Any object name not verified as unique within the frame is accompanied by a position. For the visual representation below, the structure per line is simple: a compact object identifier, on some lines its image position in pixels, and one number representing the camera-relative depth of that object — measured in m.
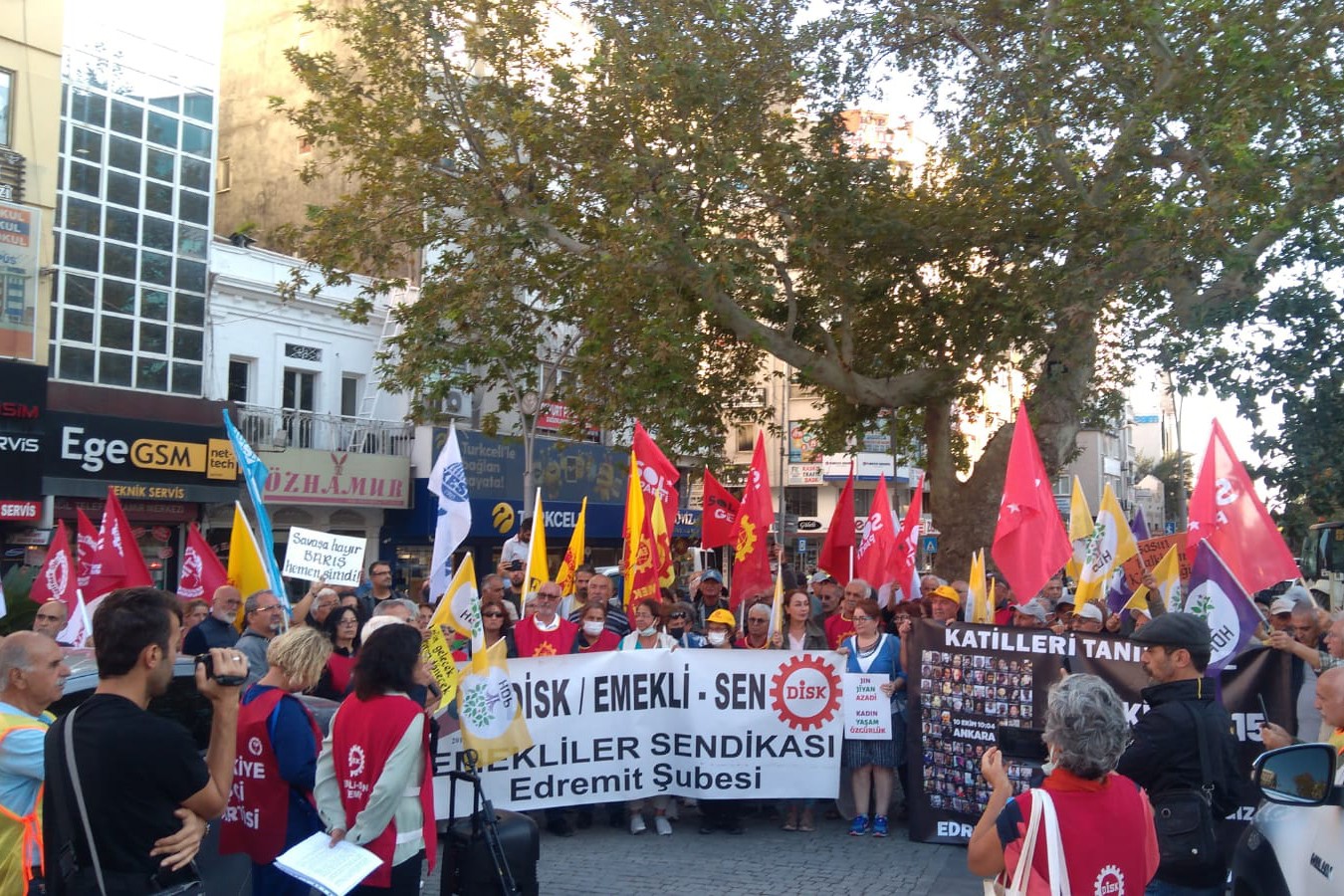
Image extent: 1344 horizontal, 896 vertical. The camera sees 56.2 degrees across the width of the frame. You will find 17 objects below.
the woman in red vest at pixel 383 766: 4.77
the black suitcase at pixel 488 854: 5.98
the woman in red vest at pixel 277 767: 4.95
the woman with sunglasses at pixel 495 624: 9.24
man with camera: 3.53
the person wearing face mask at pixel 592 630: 9.60
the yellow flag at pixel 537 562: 10.20
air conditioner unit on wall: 27.67
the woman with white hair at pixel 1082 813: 3.58
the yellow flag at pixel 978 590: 10.55
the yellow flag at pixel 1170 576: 9.16
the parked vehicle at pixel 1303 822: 3.51
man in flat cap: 4.64
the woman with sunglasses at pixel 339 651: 7.55
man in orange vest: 3.99
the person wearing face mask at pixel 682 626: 9.66
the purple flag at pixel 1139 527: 15.03
